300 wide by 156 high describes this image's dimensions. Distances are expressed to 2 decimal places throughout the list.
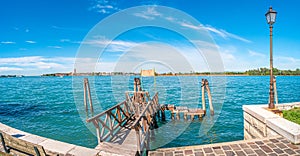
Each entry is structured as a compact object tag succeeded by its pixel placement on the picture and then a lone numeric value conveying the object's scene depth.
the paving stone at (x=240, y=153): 4.35
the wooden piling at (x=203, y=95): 16.57
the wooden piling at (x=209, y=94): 16.34
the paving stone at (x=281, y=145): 4.52
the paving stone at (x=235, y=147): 4.68
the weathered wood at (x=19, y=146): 3.63
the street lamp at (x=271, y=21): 6.67
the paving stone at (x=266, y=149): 4.40
